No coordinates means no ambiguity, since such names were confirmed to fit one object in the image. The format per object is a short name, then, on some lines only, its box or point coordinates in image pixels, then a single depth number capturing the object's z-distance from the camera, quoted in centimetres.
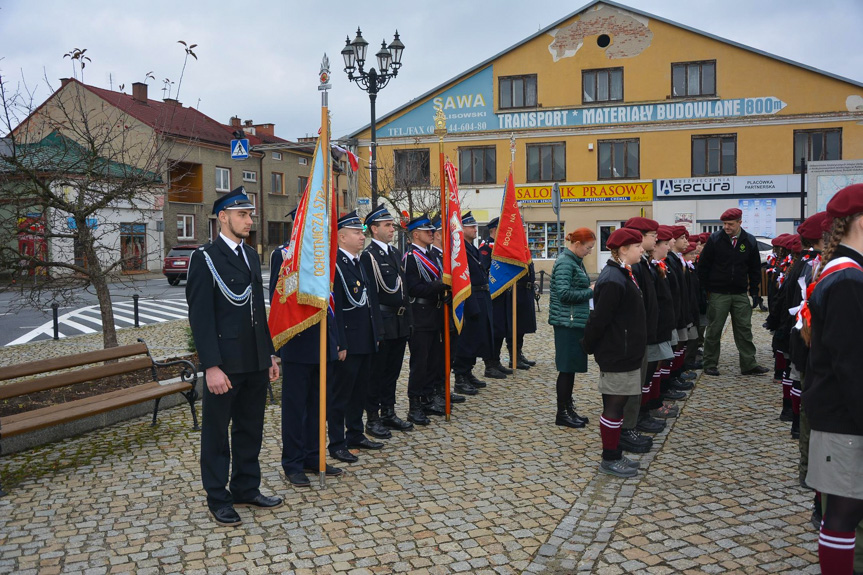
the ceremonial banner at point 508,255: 1024
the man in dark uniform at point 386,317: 719
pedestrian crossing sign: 1252
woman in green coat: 738
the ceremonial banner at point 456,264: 793
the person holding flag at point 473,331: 961
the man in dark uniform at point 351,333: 647
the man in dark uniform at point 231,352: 499
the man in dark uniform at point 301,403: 589
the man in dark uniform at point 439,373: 835
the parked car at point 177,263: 3260
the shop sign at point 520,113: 3253
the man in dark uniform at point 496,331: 1052
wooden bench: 636
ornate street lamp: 1678
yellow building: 3191
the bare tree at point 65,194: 866
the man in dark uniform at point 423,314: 776
